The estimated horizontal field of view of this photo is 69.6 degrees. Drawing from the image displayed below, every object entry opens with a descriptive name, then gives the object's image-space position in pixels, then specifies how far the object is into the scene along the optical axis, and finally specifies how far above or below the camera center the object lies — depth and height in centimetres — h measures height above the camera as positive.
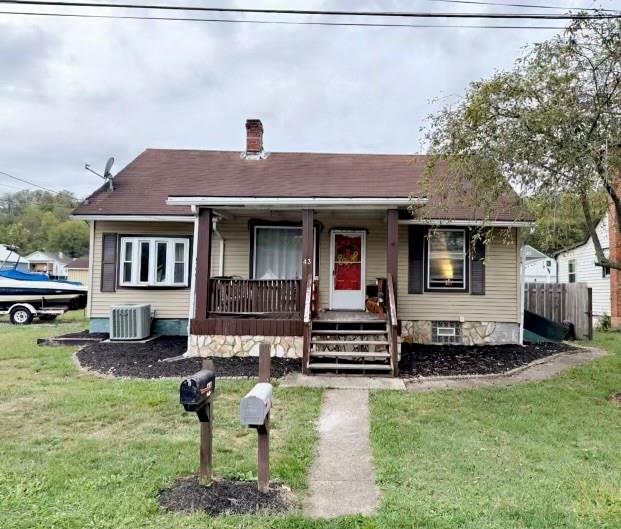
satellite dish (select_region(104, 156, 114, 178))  1114 +289
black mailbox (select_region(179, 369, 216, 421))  299 -76
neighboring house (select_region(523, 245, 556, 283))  2762 +121
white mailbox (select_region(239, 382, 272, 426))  298 -85
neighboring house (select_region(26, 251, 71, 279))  4783 +171
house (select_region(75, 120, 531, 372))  836 +54
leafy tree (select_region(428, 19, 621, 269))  523 +199
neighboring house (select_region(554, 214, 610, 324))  1557 +65
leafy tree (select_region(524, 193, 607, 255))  588 +104
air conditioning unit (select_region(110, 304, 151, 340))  1002 -95
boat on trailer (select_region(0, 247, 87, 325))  1473 -59
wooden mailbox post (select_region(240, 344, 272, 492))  298 -87
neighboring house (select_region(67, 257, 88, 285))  3969 +80
